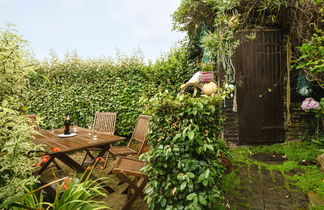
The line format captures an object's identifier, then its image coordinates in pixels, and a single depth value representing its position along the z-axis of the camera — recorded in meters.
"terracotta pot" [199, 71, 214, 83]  3.32
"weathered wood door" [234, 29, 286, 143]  4.39
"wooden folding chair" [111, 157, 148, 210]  2.35
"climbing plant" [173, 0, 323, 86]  3.84
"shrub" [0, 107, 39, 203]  1.30
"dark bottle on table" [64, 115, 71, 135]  3.54
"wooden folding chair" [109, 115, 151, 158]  3.62
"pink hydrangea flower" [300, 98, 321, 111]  3.70
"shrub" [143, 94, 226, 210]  1.79
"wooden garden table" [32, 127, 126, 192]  2.75
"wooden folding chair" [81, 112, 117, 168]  4.55
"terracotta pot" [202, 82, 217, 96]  3.23
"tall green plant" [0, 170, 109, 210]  1.68
